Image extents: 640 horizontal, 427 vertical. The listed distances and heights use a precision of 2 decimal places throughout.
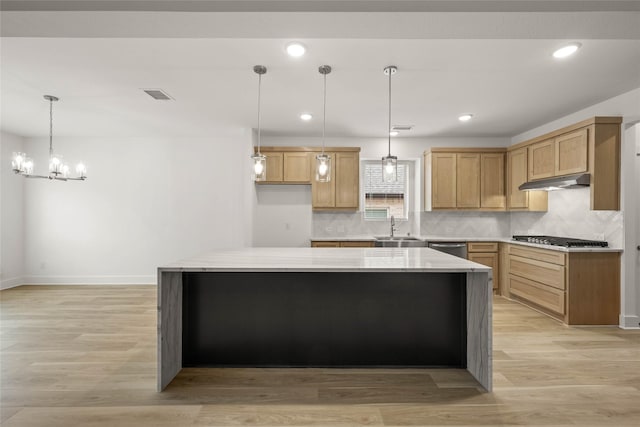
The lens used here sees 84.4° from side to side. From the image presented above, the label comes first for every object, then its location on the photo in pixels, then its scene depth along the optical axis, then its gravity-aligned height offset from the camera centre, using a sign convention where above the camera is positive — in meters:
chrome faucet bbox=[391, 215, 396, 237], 5.81 -0.11
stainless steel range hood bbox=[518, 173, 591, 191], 3.90 +0.44
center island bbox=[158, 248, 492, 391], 2.80 -0.81
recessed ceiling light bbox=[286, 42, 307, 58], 2.74 +1.33
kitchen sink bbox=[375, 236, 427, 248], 5.26 -0.38
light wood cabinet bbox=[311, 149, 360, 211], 5.63 +0.51
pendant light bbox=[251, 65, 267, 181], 2.96 +0.41
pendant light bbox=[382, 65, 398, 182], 3.14 +0.46
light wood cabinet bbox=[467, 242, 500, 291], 5.28 -0.52
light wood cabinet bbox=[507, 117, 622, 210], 3.84 +0.73
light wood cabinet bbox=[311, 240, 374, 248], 5.39 -0.40
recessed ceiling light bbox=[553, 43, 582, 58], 2.75 +1.36
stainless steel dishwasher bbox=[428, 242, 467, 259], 5.18 -0.45
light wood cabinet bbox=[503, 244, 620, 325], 3.89 -0.76
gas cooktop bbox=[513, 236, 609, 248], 3.99 -0.27
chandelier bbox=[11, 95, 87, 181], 3.71 +0.54
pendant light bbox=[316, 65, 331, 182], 3.00 +0.44
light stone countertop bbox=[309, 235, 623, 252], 5.18 -0.32
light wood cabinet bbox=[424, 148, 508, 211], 5.59 +0.65
